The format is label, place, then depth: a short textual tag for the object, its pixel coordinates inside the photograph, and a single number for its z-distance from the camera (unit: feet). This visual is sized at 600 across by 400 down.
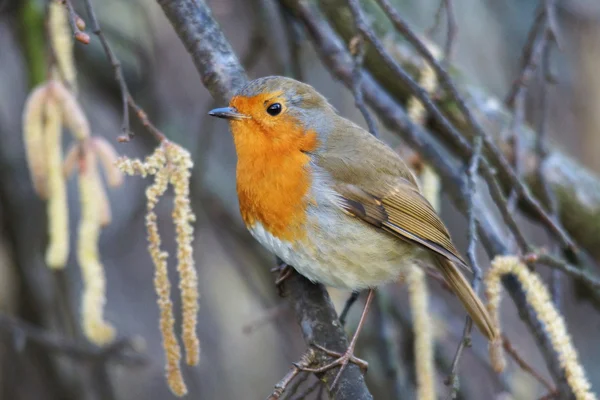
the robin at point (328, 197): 17.25
